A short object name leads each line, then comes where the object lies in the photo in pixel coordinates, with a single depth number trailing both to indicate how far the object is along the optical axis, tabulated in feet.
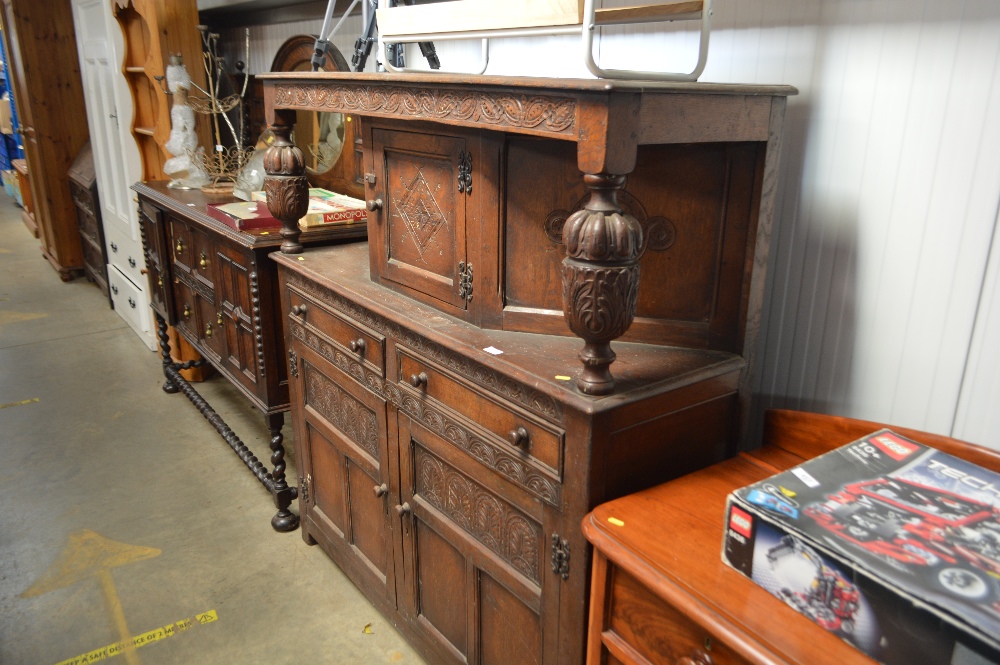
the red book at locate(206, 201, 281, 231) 9.04
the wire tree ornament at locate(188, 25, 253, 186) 12.96
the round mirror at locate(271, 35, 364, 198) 10.67
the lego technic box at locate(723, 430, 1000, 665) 3.04
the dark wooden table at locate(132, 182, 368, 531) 9.06
